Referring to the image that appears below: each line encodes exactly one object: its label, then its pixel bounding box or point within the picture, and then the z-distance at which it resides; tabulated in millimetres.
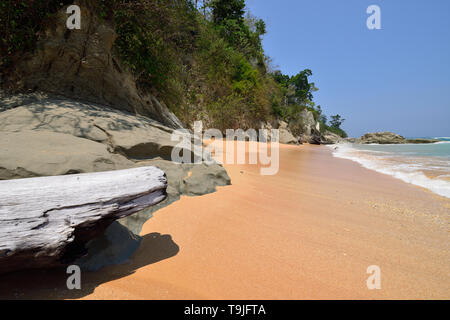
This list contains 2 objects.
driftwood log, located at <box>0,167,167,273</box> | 1043
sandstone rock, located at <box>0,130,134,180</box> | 1657
